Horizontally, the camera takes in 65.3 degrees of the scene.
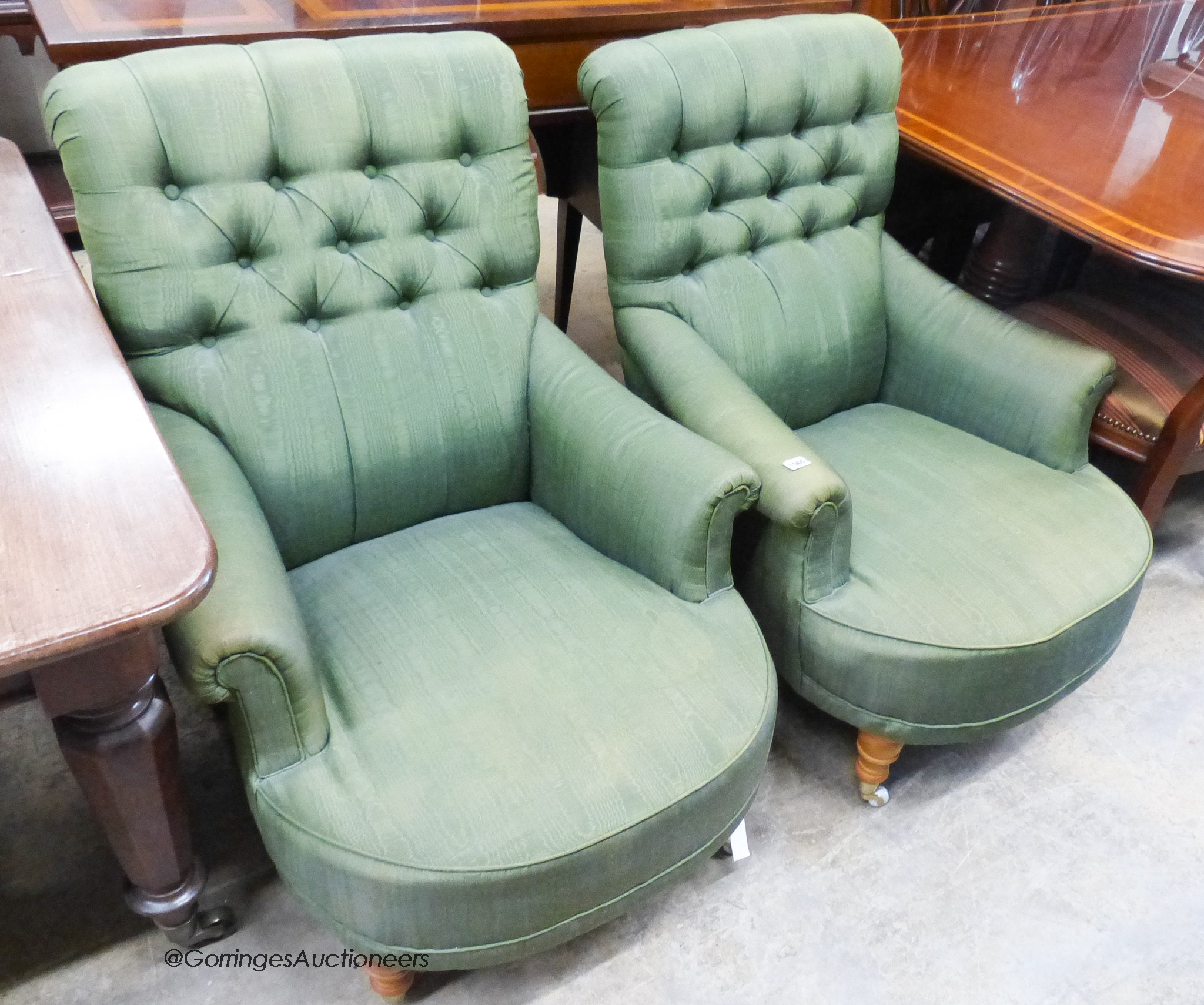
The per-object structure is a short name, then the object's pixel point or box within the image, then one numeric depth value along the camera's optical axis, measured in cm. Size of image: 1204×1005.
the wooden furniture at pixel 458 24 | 133
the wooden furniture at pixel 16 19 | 179
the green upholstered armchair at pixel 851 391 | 120
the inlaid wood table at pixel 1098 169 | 148
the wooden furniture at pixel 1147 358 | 151
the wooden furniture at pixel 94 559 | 69
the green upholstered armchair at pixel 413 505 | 92
